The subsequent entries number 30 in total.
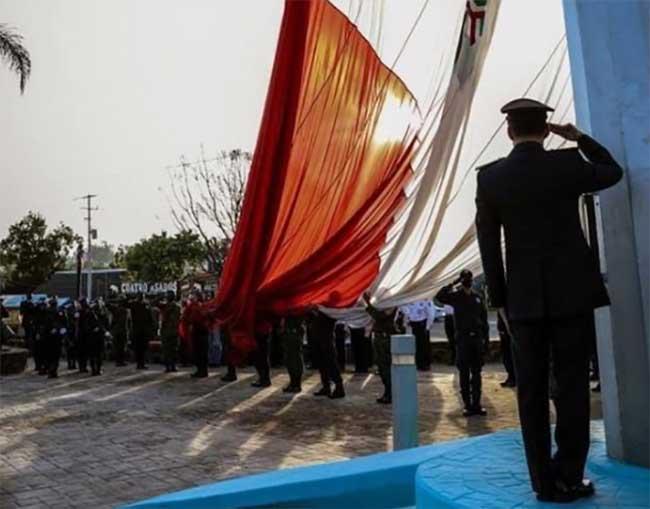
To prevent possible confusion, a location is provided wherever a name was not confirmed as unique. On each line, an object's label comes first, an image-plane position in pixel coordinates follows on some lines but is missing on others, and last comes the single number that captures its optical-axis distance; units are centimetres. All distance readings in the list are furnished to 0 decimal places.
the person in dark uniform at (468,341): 789
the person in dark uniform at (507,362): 1005
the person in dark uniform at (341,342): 1336
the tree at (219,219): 2662
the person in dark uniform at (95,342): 1393
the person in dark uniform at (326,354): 975
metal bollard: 516
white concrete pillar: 312
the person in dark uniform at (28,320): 1770
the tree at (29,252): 4103
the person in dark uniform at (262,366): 1102
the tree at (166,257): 4397
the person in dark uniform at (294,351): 1052
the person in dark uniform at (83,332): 1403
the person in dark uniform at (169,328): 1352
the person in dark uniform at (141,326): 1442
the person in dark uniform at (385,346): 918
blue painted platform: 281
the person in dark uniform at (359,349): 1263
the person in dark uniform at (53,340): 1409
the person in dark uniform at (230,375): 1202
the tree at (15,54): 1461
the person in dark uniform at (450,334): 1366
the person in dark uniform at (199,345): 1254
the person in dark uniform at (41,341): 1452
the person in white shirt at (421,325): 1262
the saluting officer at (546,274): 267
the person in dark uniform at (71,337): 1505
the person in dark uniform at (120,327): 1512
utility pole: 4396
